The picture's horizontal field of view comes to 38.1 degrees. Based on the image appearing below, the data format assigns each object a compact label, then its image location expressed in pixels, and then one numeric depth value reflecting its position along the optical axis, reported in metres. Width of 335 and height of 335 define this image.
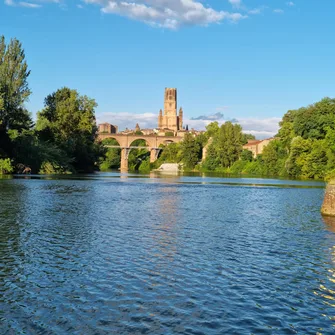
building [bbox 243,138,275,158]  122.81
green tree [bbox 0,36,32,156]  59.31
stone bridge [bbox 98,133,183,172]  189.38
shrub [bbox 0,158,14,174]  57.25
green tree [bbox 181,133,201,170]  146.50
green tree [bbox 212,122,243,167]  122.31
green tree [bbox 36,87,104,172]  73.00
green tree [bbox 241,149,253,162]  120.69
